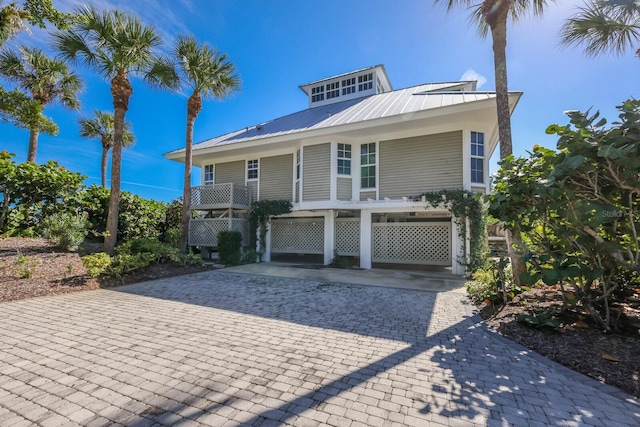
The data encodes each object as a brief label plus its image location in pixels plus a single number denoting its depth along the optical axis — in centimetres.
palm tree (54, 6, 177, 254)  862
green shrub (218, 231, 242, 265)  1143
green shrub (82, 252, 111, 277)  742
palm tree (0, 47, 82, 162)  1273
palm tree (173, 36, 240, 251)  1095
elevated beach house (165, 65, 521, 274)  1003
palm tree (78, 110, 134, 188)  2041
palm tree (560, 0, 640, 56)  775
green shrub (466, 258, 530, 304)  550
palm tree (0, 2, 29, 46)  678
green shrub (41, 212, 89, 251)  891
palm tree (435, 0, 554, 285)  690
